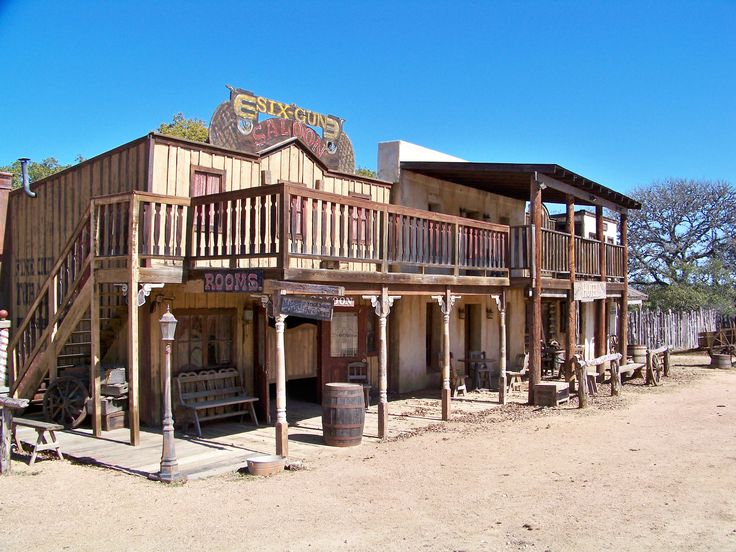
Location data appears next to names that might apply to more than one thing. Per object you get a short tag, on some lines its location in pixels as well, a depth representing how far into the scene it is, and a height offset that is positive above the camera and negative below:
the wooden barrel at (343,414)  10.59 -1.51
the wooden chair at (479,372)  17.41 -1.44
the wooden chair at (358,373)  14.29 -1.21
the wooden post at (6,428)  8.81 -1.44
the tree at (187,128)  29.03 +8.04
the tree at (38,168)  32.22 +7.06
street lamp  8.38 -1.43
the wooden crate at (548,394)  14.64 -1.69
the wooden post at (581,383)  14.59 -1.47
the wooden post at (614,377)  16.45 -1.51
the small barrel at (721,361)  23.42 -1.61
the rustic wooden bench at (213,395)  11.69 -1.40
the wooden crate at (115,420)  11.36 -1.72
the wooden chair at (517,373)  17.03 -1.54
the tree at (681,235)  39.56 +4.81
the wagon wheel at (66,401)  11.40 -1.42
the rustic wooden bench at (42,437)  9.45 -1.69
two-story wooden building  10.27 +0.99
